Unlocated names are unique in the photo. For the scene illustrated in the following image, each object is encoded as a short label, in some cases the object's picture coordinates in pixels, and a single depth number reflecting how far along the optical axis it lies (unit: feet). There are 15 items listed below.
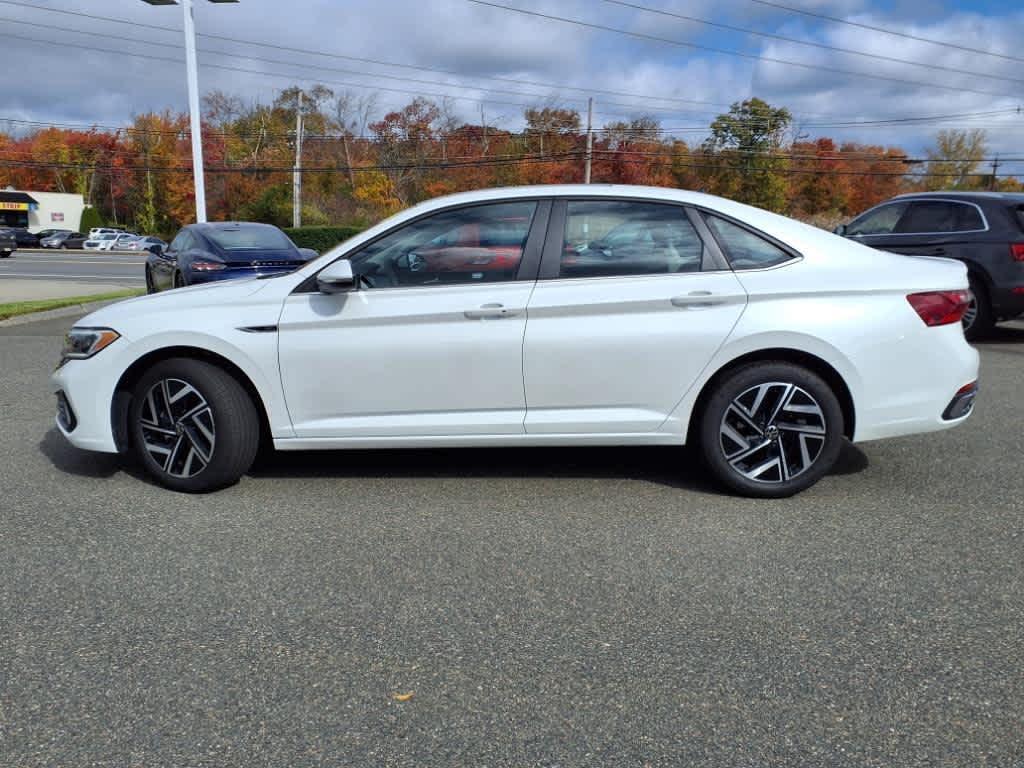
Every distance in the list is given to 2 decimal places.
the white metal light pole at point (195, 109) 60.23
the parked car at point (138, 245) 162.71
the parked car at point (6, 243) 112.68
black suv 31.14
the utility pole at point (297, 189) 150.51
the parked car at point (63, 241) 170.09
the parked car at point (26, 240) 169.97
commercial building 213.87
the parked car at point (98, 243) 162.50
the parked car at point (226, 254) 36.68
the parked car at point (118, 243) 162.09
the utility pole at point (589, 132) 147.25
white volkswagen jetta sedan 14.32
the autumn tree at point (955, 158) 242.19
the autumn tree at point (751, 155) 188.44
